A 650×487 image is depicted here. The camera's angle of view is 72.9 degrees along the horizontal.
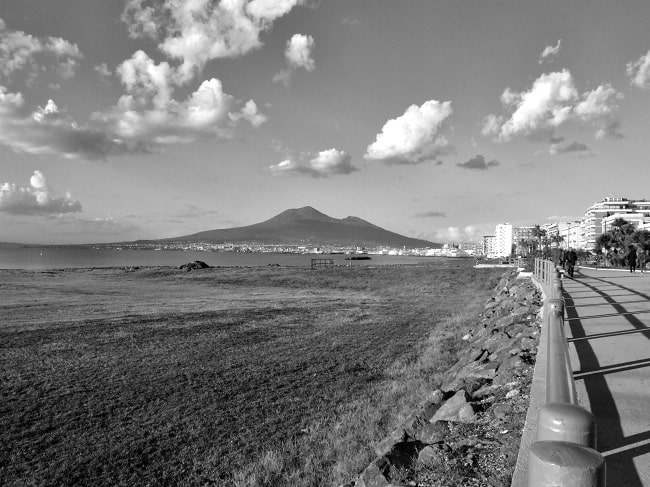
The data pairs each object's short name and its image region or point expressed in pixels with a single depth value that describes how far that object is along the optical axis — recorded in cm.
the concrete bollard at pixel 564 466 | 156
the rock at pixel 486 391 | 611
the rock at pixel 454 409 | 561
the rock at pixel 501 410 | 493
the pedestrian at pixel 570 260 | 2456
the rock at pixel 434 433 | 517
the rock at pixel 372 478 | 440
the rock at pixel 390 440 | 593
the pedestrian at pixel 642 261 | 3589
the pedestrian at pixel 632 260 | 2947
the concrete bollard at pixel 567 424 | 169
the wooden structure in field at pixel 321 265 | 5919
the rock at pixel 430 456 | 416
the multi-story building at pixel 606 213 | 15154
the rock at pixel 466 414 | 529
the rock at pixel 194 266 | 5766
